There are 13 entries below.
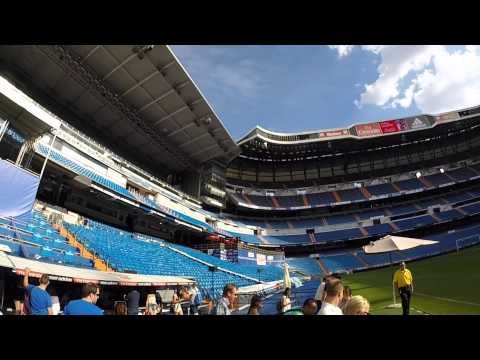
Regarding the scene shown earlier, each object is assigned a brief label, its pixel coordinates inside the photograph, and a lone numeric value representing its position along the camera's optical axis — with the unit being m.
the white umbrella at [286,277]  13.61
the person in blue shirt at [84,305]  3.52
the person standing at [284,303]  6.59
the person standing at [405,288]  7.14
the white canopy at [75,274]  6.45
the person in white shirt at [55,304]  6.22
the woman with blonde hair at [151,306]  8.16
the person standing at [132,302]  7.08
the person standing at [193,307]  8.35
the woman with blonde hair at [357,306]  3.18
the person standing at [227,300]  4.68
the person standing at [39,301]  4.44
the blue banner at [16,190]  9.45
